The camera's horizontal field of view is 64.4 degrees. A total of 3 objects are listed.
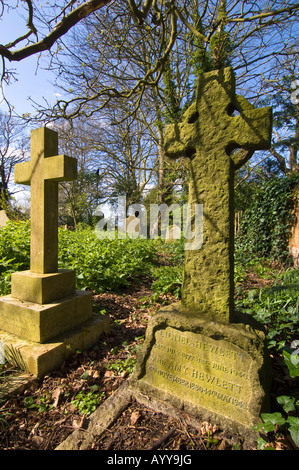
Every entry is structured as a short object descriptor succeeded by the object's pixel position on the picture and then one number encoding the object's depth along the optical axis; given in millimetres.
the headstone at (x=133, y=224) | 13418
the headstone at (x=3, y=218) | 8977
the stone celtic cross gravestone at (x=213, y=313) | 1730
